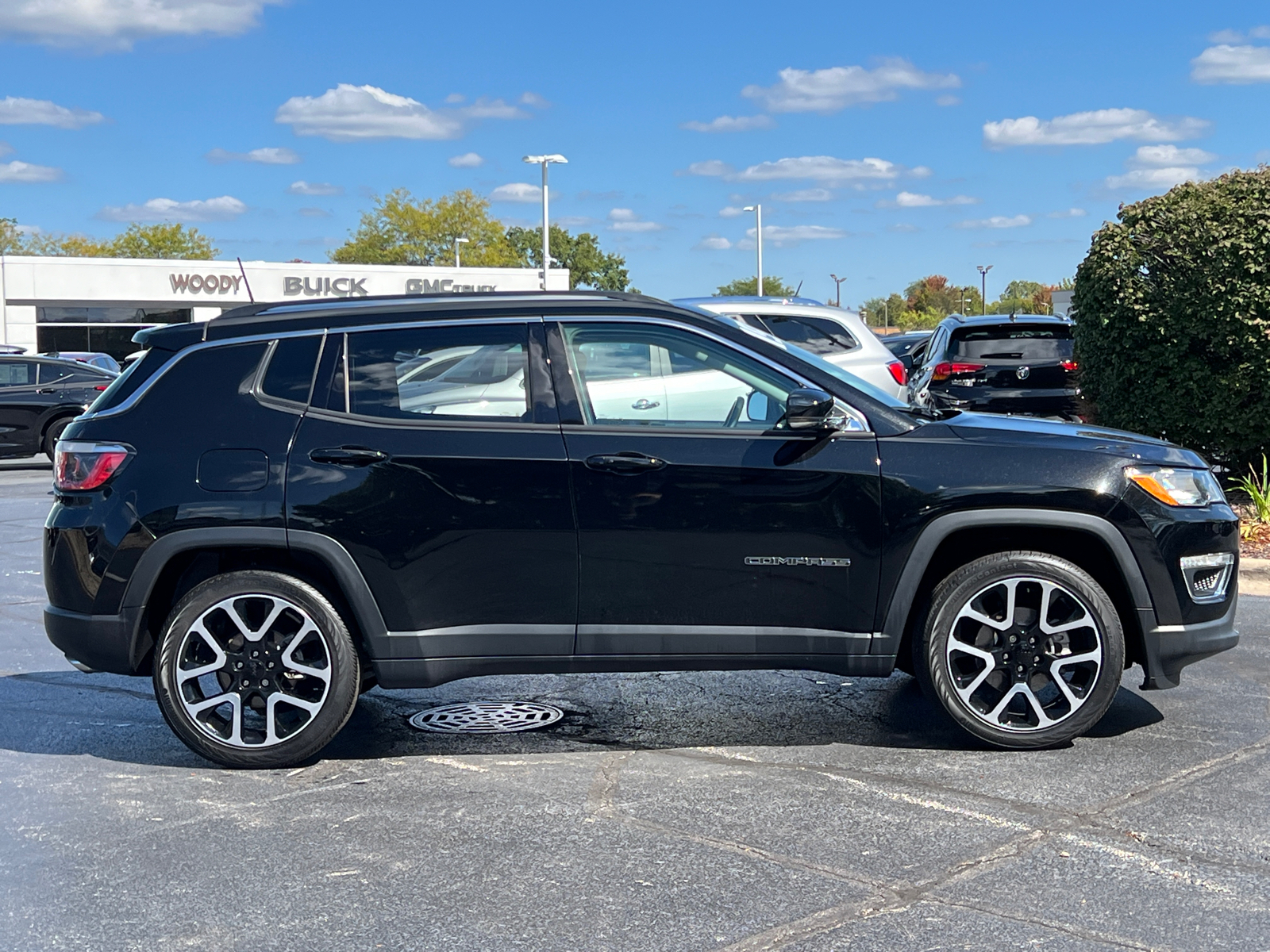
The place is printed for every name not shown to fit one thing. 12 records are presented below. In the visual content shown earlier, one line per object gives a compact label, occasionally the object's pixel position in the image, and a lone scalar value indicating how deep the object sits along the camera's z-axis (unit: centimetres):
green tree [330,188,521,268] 8250
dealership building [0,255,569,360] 5297
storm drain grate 590
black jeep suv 515
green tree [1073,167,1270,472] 1038
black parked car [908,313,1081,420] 1468
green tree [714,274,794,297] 10225
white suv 1221
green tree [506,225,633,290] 11875
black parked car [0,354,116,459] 1897
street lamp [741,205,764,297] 6194
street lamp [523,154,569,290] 4703
